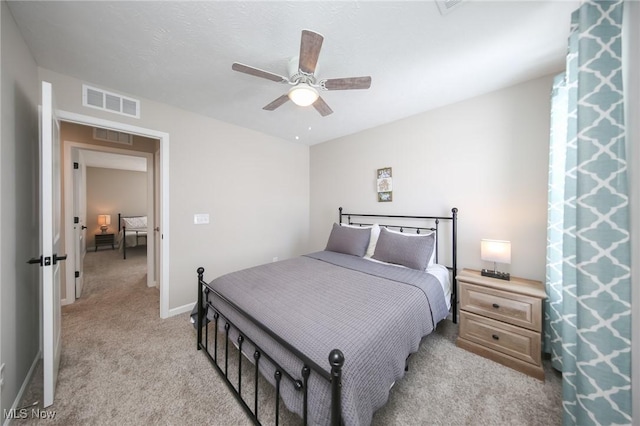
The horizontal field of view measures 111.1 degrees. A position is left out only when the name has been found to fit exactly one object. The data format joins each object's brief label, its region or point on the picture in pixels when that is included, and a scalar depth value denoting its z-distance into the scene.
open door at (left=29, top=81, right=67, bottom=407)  1.41
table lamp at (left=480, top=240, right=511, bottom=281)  2.07
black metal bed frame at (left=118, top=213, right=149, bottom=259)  5.55
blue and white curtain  1.03
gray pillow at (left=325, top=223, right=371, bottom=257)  2.94
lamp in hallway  6.56
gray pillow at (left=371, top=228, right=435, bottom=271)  2.37
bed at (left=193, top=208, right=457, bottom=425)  1.05
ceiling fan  1.46
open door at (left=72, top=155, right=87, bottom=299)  3.14
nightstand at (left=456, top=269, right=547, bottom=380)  1.77
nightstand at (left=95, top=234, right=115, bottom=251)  6.39
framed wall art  3.21
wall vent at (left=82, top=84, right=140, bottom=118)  2.20
